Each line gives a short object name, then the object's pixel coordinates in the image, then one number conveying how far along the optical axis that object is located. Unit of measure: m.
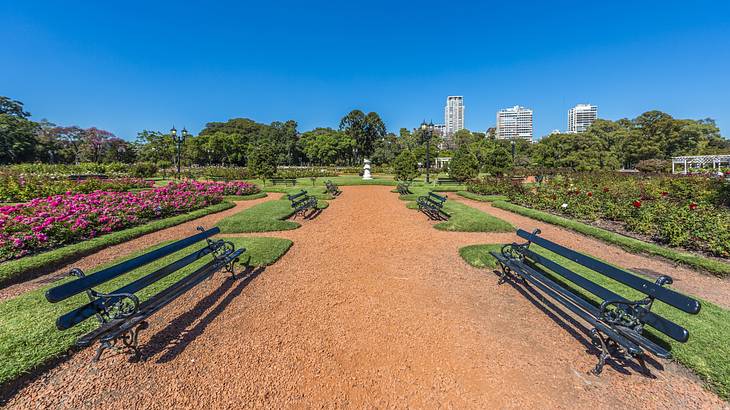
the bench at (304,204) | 9.54
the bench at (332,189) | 16.25
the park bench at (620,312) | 2.36
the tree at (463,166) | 19.47
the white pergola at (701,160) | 33.34
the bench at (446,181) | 21.75
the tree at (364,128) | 61.75
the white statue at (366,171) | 26.63
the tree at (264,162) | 21.23
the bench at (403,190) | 16.23
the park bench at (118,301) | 2.47
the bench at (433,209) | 9.51
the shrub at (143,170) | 28.50
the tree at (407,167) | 19.92
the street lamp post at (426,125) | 20.95
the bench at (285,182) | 23.03
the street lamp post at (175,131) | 20.16
